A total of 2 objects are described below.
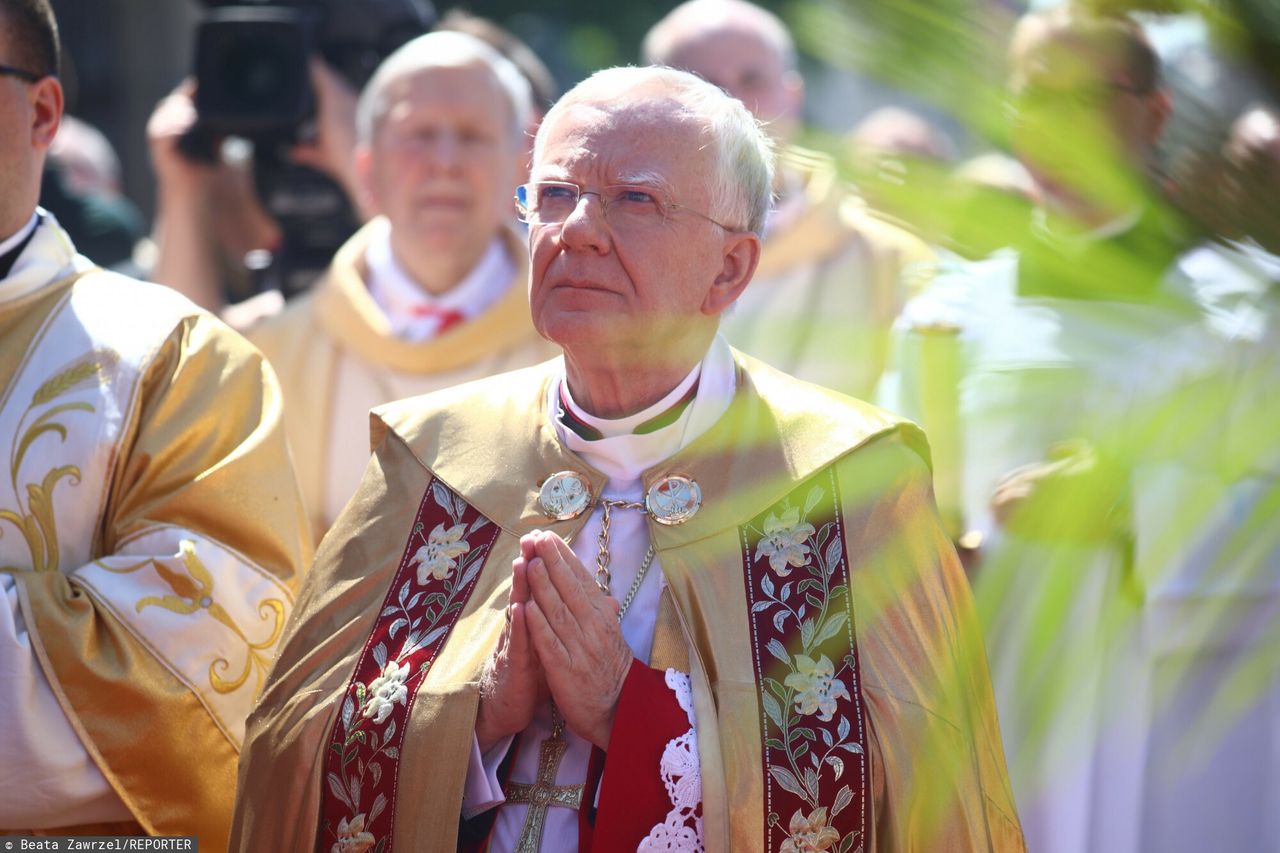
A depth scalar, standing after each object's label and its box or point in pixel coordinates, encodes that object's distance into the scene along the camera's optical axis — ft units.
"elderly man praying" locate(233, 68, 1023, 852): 16.11
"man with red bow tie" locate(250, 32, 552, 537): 30.96
